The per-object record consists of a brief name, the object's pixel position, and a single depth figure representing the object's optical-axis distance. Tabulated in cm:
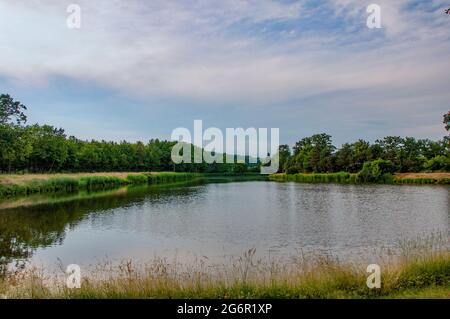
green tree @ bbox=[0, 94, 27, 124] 4241
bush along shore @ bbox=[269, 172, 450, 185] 6631
